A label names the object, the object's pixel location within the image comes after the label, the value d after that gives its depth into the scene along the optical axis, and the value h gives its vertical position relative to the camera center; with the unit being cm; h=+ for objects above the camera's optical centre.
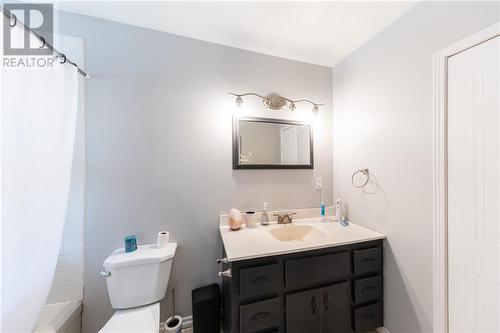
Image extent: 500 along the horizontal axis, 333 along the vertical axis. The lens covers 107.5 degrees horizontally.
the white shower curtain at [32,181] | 78 -6
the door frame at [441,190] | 106 -14
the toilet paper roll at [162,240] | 139 -55
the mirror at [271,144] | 166 +22
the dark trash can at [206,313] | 132 -106
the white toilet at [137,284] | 119 -79
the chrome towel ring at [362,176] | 158 -8
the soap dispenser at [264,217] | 166 -46
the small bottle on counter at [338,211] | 177 -43
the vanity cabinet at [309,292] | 110 -83
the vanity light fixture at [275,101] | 174 +63
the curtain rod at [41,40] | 73 +65
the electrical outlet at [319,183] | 189 -17
